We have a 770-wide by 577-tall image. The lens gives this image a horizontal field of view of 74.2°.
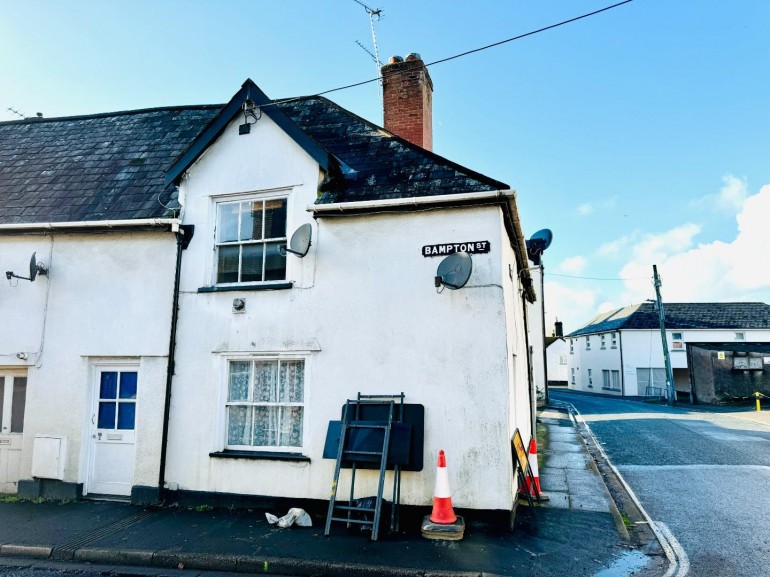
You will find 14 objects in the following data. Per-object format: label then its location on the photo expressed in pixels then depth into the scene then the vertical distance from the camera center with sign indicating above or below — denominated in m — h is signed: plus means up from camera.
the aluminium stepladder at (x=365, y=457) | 6.44 -1.12
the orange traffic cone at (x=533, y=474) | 8.11 -1.62
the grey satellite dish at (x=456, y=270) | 6.79 +1.36
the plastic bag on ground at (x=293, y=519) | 6.77 -1.96
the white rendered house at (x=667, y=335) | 39.19 +2.96
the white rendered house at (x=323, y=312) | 6.97 +0.88
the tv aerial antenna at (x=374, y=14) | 11.48 +8.01
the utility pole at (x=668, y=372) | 30.00 +0.07
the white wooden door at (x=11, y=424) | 8.56 -0.92
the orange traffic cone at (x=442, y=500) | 6.32 -1.58
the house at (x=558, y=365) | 60.91 +0.93
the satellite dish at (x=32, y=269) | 8.38 +1.65
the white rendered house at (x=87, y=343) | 8.13 +0.44
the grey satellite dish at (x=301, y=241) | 7.45 +1.90
